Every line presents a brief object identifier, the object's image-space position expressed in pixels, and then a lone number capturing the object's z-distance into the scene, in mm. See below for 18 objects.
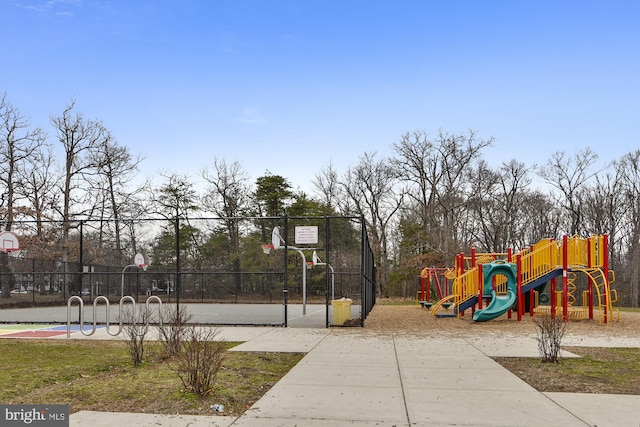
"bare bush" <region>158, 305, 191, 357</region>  8148
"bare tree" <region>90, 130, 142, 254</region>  34625
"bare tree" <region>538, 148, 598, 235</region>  42438
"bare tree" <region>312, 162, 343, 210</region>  47750
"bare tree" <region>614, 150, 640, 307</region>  39469
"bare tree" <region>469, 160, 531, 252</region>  43906
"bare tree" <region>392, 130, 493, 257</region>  43250
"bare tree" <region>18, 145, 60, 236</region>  31583
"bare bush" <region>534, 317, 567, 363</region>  8281
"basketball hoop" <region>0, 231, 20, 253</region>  17547
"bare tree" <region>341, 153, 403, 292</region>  44438
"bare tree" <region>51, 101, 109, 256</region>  33219
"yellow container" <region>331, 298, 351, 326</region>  14922
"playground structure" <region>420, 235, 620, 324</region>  16547
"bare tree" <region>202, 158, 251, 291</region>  41953
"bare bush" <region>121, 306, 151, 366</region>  7996
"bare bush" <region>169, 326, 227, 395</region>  5793
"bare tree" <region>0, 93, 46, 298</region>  31062
